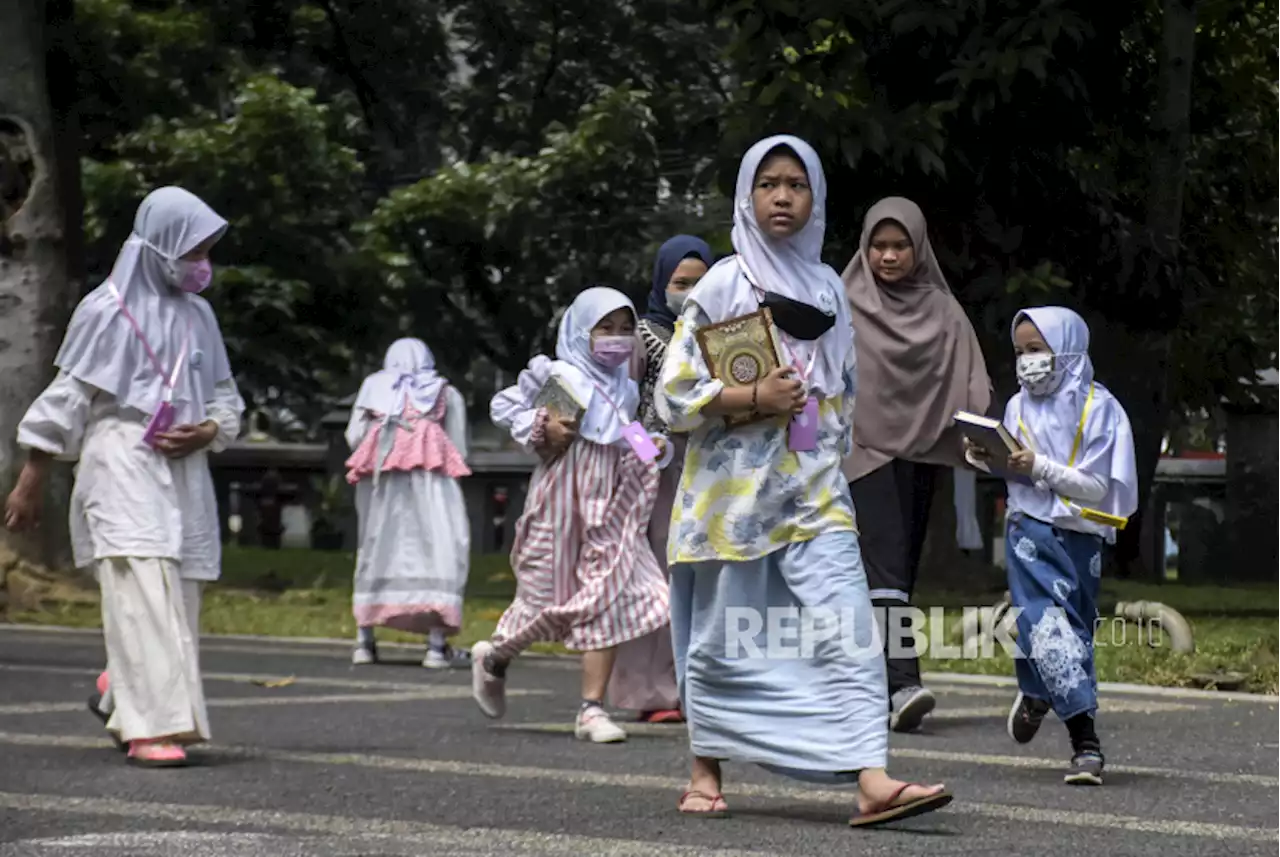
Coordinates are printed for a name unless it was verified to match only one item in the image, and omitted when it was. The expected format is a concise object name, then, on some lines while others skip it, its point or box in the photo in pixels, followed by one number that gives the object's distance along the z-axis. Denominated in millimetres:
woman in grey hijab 10484
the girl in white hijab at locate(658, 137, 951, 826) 7363
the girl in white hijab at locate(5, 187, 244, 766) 9211
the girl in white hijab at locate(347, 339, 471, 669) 15984
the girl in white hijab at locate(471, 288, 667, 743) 10688
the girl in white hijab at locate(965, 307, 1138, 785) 9047
